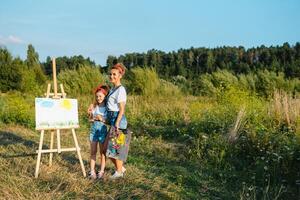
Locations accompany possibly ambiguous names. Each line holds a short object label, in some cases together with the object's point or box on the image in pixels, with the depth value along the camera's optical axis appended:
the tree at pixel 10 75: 20.45
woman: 6.02
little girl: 6.27
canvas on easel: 6.38
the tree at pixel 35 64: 22.37
